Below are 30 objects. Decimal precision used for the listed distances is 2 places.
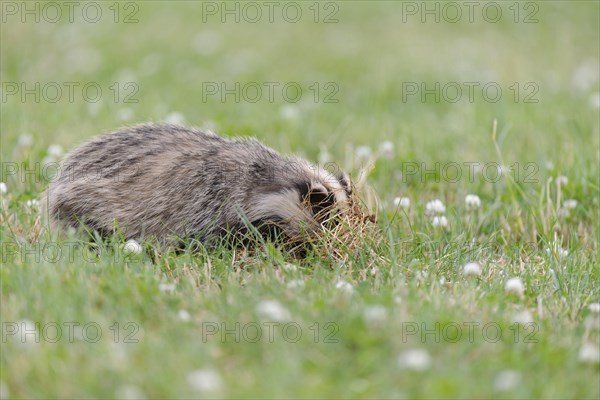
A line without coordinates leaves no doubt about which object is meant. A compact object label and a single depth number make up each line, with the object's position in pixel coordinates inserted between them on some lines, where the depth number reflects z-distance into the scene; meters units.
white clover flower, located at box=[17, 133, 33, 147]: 13.13
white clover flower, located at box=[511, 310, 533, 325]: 7.75
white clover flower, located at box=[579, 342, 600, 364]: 6.93
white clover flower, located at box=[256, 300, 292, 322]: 7.05
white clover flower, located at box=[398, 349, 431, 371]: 6.31
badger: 9.93
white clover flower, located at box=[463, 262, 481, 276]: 8.96
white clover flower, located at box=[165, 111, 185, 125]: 14.79
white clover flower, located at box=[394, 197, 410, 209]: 11.64
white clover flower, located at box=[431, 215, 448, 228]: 11.02
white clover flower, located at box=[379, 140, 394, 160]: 13.39
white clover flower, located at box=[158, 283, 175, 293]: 8.06
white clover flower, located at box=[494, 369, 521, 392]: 6.30
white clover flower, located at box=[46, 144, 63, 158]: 12.86
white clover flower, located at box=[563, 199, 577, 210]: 11.89
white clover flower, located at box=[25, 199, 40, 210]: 11.00
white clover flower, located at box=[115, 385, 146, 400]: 5.97
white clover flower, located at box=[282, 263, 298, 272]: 8.91
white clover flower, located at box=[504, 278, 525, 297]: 8.50
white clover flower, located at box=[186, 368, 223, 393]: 5.93
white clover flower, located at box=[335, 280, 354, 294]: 8.12
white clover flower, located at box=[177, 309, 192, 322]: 7.36
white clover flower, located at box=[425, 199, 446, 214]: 11.35
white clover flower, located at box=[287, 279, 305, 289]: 8.15
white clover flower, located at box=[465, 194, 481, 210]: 11.68
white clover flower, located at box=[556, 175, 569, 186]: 12.10
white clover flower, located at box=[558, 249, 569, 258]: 9.98
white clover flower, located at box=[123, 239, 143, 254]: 9.23
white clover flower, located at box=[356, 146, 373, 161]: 13.61
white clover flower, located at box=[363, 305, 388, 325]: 6.99
